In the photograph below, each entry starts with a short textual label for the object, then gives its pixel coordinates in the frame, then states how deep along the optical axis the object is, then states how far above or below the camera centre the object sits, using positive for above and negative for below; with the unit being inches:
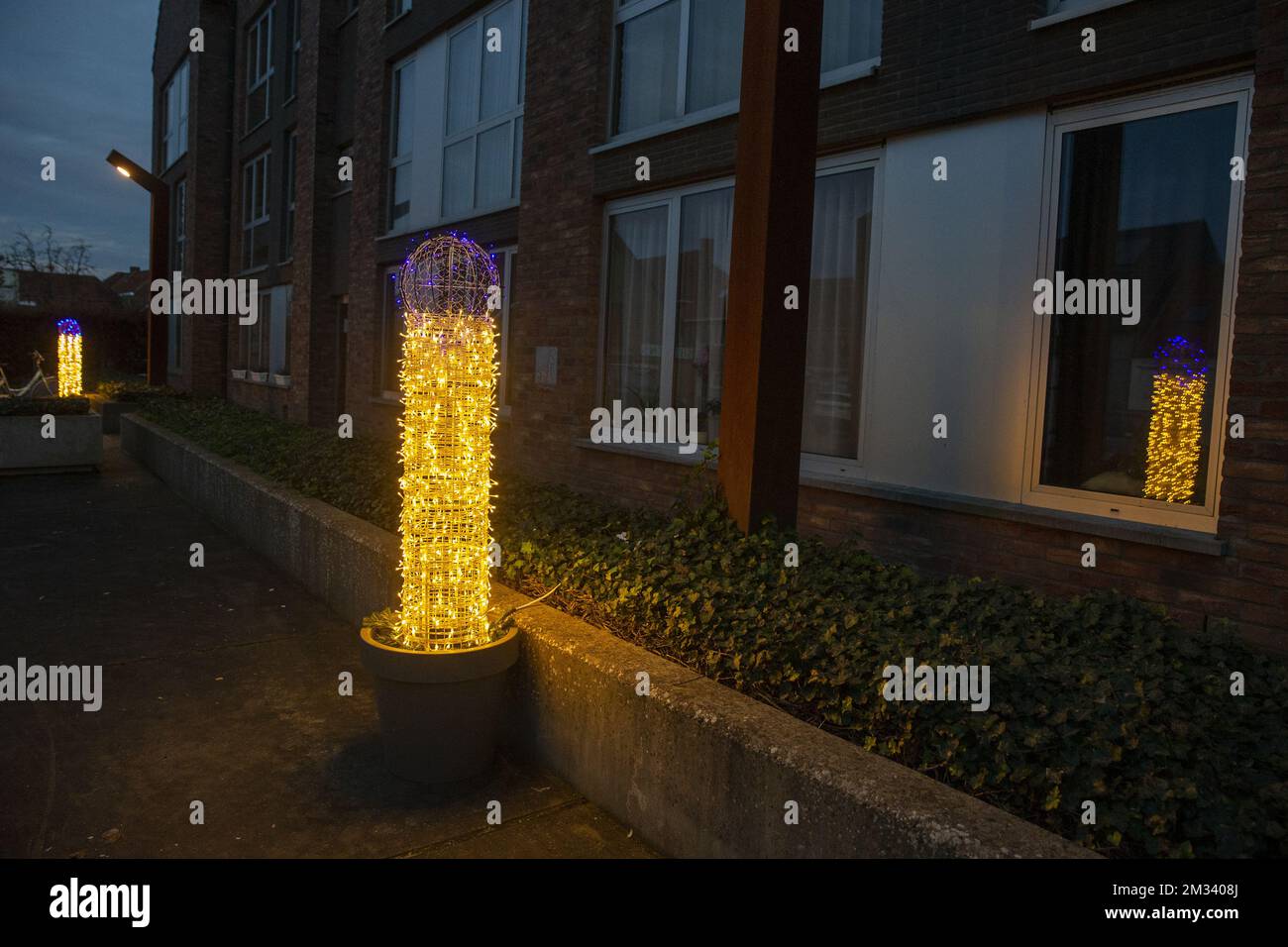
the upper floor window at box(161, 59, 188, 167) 932.6 +272.8
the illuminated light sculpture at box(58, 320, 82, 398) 655.1 +9.5
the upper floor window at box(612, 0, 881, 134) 273.7 +107.7
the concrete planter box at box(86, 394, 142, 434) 708.7 -31.5
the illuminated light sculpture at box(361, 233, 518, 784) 139.3 -24.6
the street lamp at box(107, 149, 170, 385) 782.5 +110.4
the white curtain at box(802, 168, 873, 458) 242.2 +24.9
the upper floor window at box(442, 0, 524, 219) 391.2 +123.4
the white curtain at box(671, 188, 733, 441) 284.7 +30.3
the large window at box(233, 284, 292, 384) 671.1 +29.3
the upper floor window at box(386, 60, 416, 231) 475.8 +128.5
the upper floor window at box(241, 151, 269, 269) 737.6 +136.9
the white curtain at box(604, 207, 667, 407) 307.0 +30.5
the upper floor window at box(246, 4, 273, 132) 724.0 +251.1
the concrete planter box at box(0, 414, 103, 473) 446.9 -37.7
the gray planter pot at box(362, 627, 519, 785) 137.6 -48.6
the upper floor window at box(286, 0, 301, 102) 661.9 +231.2
